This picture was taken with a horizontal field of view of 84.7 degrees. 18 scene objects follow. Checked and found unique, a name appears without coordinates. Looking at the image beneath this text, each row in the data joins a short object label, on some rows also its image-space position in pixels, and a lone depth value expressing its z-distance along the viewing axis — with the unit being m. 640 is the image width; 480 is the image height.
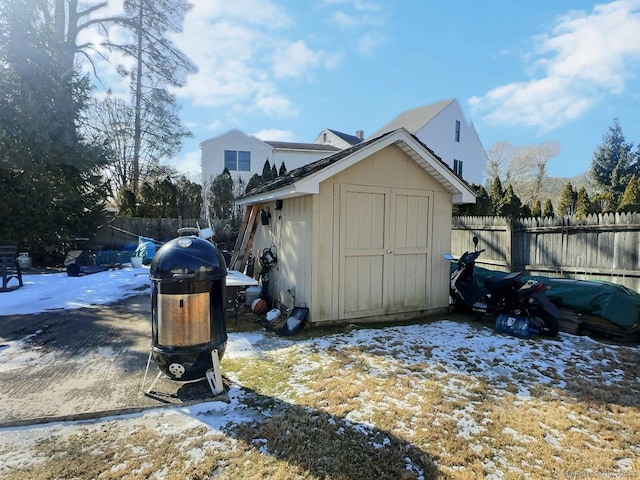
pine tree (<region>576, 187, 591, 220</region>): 12.77
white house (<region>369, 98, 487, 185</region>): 21.58
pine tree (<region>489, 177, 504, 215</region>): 14.27
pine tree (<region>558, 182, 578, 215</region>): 14.22
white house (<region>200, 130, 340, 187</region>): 20.73
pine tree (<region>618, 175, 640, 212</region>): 11.84
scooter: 4.98
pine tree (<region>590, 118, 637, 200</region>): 19.44
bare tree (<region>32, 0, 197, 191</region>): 13.09
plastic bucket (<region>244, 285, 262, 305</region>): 6.53
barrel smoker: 3.06
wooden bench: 7.40
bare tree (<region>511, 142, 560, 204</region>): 30.94
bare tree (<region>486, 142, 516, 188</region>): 32.78
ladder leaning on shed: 8.16
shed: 5.20
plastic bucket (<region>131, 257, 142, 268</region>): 11.44
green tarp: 4.84
